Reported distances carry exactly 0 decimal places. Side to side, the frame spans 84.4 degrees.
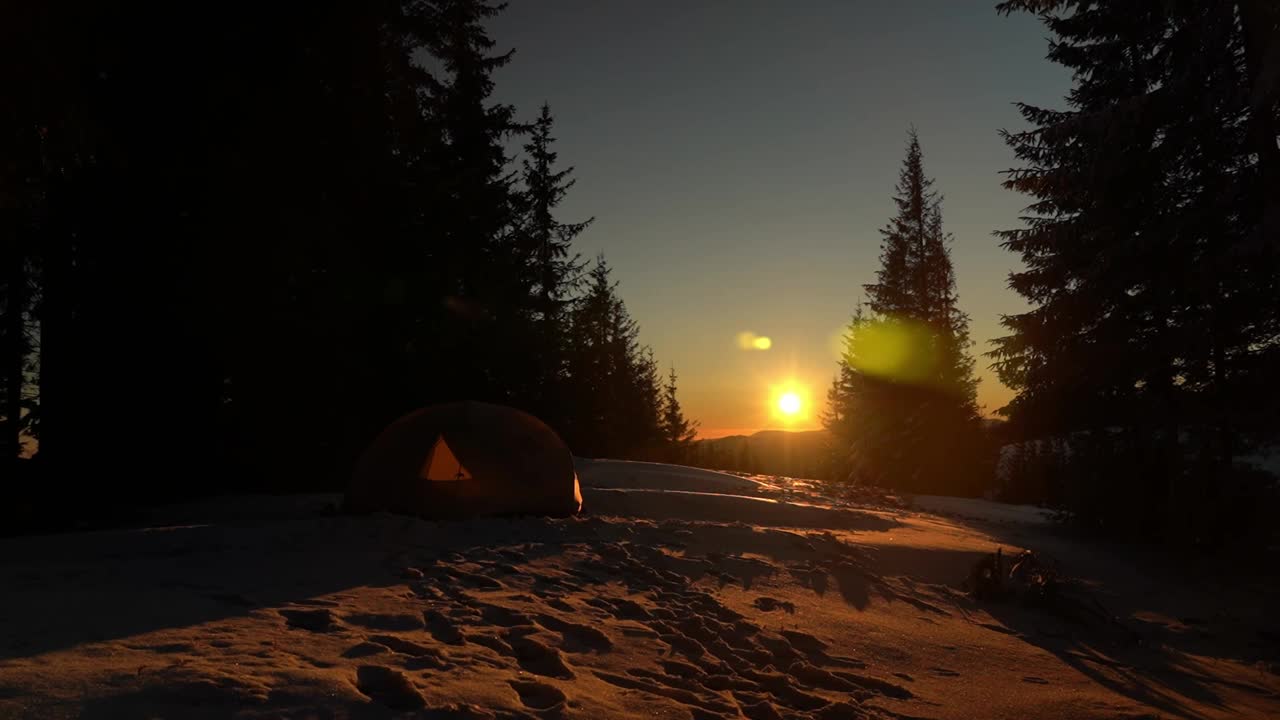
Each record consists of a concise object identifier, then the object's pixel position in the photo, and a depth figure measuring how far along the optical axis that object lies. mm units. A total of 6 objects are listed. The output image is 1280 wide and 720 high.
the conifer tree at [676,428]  45453
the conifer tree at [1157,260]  11078
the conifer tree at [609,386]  27891
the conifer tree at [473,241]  17547
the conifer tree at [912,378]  24734
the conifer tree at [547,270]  21375
